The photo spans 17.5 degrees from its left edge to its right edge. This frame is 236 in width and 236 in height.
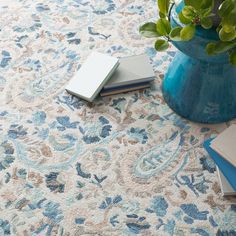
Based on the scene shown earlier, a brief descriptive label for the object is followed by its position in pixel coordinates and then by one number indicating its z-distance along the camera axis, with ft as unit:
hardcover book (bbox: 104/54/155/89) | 9.79
